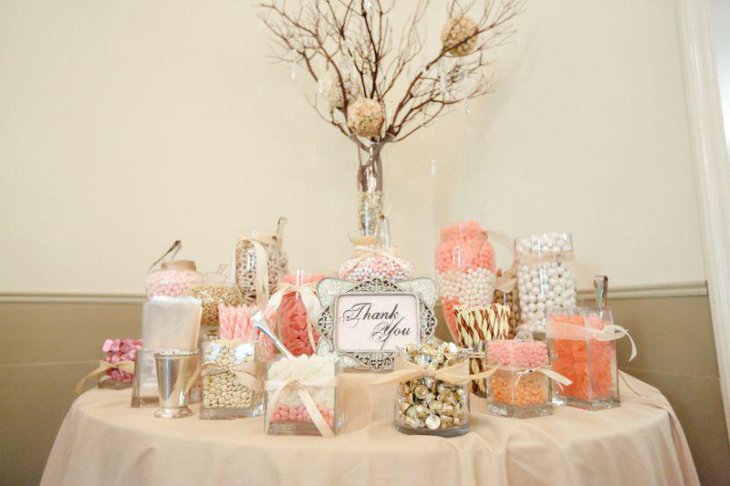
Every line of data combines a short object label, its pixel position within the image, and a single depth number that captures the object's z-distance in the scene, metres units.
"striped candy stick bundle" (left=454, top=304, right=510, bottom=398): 1.01
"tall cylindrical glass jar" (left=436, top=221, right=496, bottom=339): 1.21
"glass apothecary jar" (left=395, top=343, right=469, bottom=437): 0.72
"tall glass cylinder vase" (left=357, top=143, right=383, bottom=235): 1.53
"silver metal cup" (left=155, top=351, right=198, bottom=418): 0.86
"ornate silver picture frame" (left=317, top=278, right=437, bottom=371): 0.97
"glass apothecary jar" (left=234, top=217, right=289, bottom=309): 1.24
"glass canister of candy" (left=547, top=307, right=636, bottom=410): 0.92
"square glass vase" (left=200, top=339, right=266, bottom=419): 0.84
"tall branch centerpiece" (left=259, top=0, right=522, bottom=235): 1.58
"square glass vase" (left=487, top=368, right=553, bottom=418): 0.83
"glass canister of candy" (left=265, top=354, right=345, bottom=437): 0.73
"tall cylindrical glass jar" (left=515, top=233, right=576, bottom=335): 1.16
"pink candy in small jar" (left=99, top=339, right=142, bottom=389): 1.20
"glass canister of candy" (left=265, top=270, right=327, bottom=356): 1.06
